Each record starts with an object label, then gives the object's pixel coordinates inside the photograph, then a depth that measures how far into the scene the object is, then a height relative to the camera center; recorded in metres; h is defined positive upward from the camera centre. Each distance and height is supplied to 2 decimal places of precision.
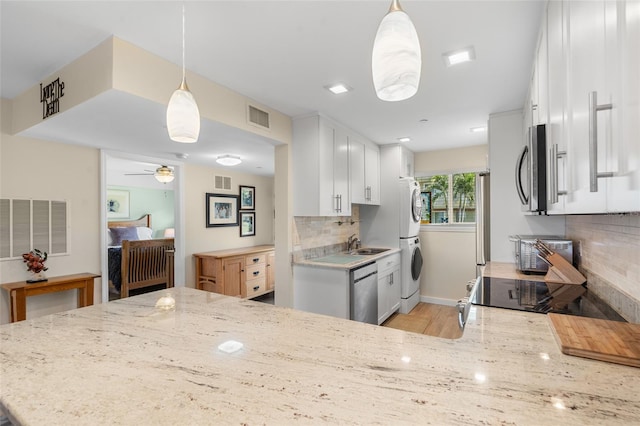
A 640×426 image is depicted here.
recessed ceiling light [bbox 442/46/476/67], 1.94 +1.02
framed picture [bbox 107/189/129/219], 6.96 +0.31
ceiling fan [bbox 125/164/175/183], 4.89 +0.69
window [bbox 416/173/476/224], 4.68 +0.24
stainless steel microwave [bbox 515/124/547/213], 1.26 +0.19
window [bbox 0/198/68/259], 2.70 -0.08
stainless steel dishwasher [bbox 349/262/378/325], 3.00 -0.82
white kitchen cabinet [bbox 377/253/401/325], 3.67 -0.92
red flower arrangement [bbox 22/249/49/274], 2.71 -0.39
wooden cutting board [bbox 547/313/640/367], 0.88 -0.41
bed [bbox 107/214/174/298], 4.61 -0.76
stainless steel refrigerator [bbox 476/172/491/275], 3.18 -0.11
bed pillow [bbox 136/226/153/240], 6.98 -0.37
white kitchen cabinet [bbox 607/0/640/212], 0.50 +0.17
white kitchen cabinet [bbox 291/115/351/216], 3.13 +0.51
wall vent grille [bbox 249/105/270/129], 2.73 +0.90
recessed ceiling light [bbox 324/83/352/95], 2.44 +1.03
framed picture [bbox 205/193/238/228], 4.95 +0.11
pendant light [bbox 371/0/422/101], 0.88 +0.47
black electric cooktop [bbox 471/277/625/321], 1.34 -0.45
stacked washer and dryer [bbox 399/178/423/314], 4.32 -0.37
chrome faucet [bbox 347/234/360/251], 4.33 -0.39
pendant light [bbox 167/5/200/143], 1.32 +0.44
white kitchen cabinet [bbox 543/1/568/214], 1.03 +0.38
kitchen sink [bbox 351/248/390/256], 4.05 -0.50
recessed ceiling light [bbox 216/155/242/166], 4.10 +0.76
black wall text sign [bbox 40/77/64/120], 2.14 +0.88
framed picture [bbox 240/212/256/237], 5.60 -0.16
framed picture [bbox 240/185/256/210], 5.61 +0.34
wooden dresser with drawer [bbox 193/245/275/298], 4.38 -0.84
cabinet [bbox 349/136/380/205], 3.80 +0.57
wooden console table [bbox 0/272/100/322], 2.59 -0.63
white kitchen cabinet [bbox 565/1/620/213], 0.62 +0.28
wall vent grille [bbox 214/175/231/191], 5.10 +0.56
